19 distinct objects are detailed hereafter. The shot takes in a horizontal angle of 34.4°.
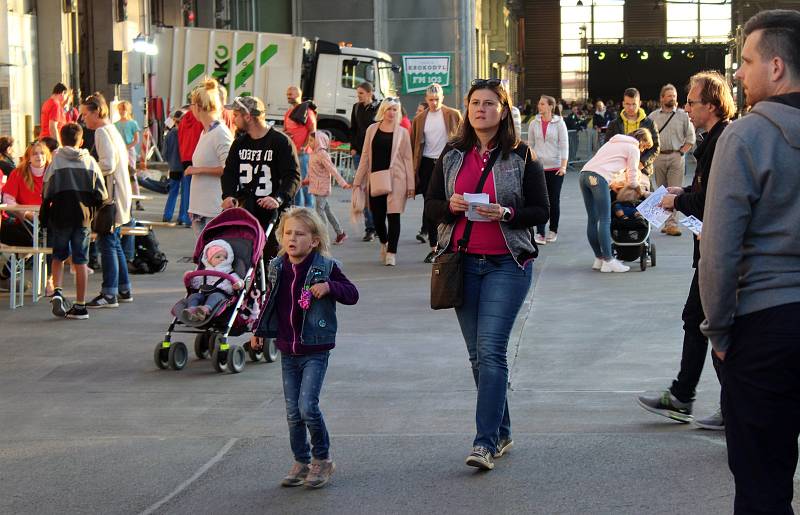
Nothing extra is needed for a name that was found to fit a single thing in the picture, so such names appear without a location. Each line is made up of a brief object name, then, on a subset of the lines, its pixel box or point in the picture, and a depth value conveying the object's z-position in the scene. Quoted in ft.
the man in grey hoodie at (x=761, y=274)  12.08
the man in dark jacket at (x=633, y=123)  44.09
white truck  102.58
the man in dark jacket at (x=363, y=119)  54.58
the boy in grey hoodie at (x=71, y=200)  35.19
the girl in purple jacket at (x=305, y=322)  18.98
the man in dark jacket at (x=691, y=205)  20.13
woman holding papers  19.25
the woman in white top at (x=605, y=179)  42.01
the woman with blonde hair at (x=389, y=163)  44.70
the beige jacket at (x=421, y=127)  47.42
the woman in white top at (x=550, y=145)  50.58
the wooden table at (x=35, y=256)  38.22
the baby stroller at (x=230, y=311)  27.76
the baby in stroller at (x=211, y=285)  27.50
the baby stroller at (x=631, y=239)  42.86
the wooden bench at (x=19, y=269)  37.35
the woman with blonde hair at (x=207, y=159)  33.81
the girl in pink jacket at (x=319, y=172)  51.24
